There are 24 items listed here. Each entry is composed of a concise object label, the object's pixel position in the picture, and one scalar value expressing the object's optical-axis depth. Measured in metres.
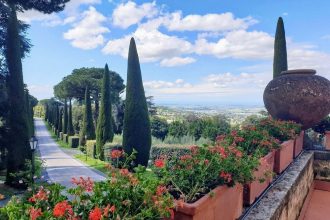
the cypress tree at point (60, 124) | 37.22
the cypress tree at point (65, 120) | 32.62
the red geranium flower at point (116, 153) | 2.35
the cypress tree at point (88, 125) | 23.69
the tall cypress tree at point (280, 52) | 13.10
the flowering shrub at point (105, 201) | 1.49
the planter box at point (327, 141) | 7.91
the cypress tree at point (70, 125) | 30.69
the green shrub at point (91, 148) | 20.20
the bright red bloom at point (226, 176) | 2.44
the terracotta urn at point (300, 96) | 7.34
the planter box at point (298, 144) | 6.36
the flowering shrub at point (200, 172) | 2.32
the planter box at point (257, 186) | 3.12
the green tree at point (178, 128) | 23.17
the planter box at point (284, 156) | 4.63
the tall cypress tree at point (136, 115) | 13.95
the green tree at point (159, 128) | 25.63
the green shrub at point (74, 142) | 27.11
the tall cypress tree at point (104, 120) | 19.11
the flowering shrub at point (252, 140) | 4.29
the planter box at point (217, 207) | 1.89
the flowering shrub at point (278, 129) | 6.03
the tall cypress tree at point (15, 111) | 10.55
